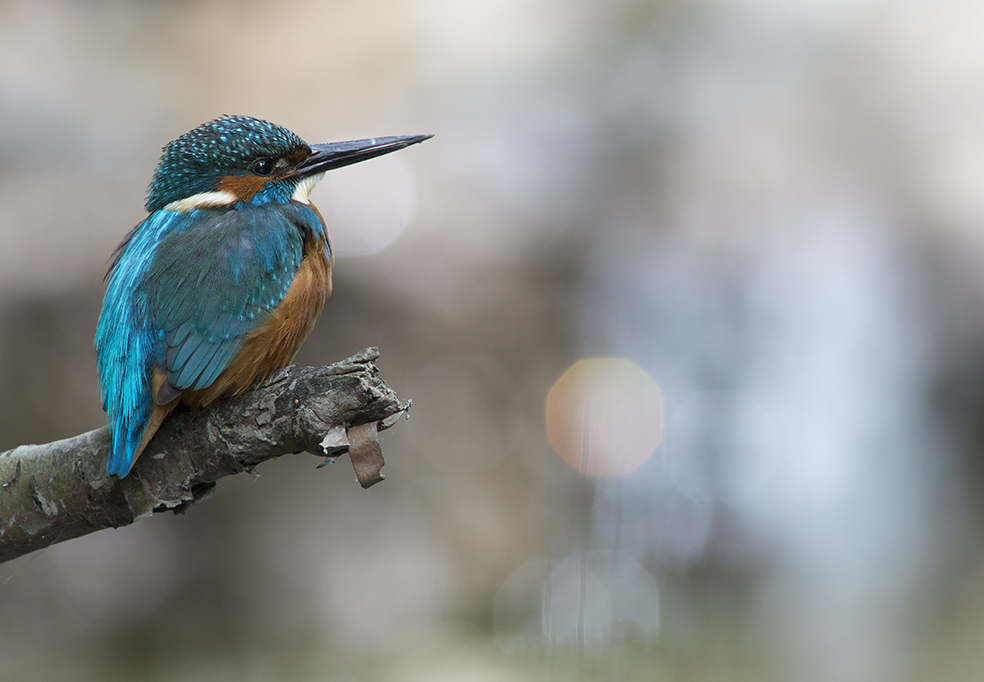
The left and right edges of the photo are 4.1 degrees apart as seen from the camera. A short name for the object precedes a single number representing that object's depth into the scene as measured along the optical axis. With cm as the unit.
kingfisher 382
